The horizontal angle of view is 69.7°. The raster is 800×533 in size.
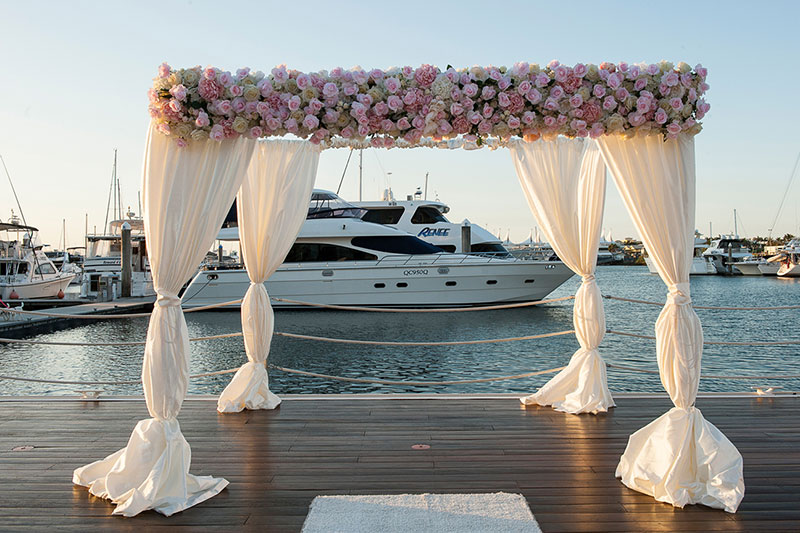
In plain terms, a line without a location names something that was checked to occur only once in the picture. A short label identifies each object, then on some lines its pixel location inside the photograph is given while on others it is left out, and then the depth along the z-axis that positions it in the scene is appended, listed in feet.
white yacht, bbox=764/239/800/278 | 130.52
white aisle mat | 7.62
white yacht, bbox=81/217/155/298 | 68.39
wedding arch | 9.41
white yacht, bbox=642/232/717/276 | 152.25
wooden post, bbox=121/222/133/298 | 67.15
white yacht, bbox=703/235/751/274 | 152.66
